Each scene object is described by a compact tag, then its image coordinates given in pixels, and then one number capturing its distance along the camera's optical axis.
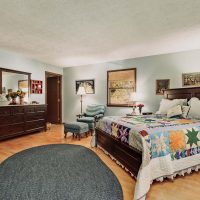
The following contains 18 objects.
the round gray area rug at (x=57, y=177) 1.93
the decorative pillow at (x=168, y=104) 3.81
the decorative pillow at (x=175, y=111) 3.48
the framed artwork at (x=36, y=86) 5.53
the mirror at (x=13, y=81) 4.56
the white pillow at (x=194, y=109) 3.31
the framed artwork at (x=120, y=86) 5.37
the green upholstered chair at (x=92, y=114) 4.88
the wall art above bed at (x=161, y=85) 4.78
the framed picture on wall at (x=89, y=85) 6.17
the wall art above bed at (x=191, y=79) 4.35
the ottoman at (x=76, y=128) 4.30
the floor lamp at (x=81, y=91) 5.88
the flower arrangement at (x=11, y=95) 4.66
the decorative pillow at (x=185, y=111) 3.45
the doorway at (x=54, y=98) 6.86
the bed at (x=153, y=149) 2.03
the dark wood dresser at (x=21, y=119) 4.16
